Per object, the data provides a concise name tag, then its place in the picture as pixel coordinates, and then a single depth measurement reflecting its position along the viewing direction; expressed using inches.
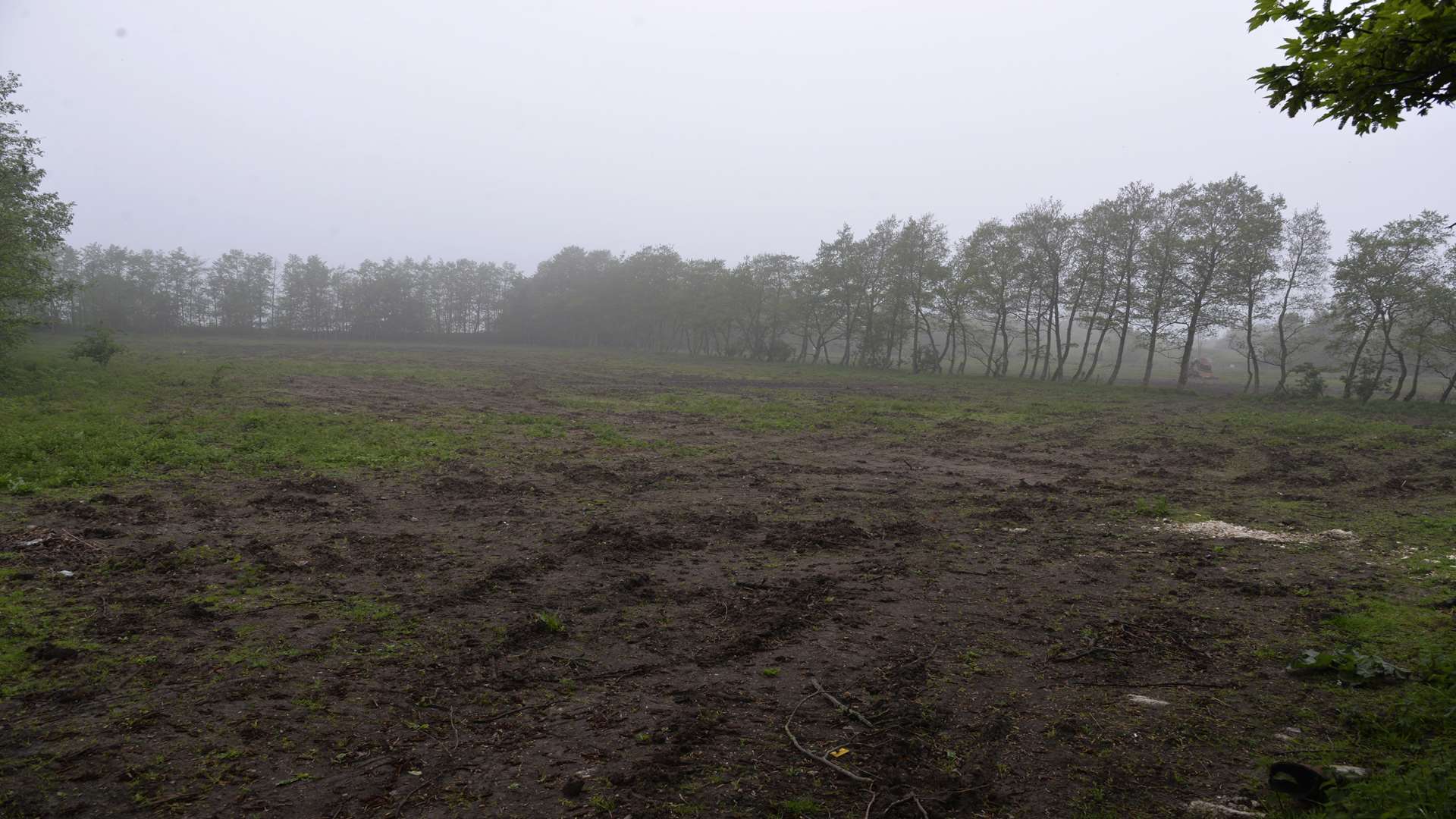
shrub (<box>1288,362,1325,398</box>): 1355.8
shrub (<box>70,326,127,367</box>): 1022.4
